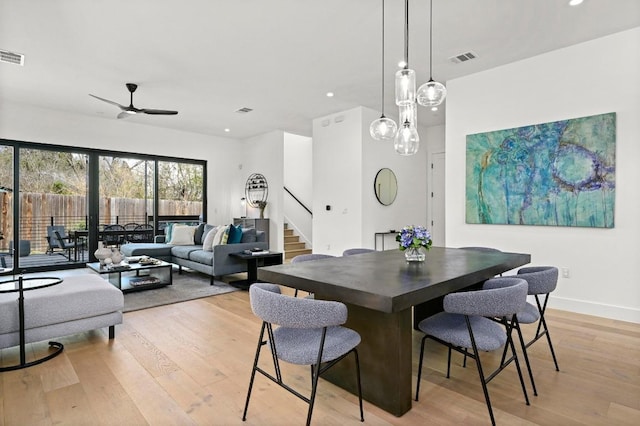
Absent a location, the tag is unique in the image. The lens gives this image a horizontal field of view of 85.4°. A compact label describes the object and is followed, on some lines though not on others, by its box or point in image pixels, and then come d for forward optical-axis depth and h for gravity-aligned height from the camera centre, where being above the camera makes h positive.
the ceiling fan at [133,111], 5.01 +1.49
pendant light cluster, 2.81 +0.90
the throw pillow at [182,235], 6.77 -0.48
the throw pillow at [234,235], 5.52 -0.38
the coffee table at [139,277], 4.53 -0.99
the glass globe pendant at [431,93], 2.81 +0.96
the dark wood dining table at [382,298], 1.77 -0.44
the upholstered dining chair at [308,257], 3.07 -0.42
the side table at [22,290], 2.52 -0.57
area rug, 4.23 -1.12
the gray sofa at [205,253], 5.16 -0.70
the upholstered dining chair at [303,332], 1.62 -0.69
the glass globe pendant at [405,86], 2.79 +1.01
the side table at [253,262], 5.08 -0.77
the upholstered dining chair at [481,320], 1.84 -0.70
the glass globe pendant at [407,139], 3.06 +0.65
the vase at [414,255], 2.74 -0.35
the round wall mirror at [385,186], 6.46 +0.48
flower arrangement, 2.68 -0.21
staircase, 8.38 -0.86
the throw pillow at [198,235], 6.82 -0.47
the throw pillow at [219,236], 5.57 -0.40
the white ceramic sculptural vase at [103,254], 4.65 -0.58
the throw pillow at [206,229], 6.71 -0.36
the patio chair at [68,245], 6.70 -0.68
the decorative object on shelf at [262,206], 8.29 +0.12
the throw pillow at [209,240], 5.70 -0.49
